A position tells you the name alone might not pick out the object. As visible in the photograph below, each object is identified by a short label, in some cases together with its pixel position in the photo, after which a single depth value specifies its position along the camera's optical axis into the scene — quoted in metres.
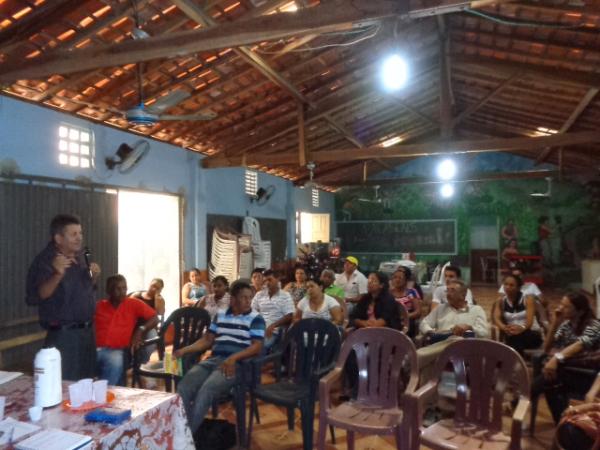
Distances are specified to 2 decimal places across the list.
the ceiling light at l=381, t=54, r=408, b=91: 3.54
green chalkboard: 13.56
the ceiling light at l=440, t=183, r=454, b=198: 11.95
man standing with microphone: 2.60
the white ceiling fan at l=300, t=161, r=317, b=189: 7.23
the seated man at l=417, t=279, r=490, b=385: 4.02
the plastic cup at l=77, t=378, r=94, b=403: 1.81
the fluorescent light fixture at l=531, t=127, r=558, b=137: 9.66
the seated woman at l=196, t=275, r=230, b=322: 4.91
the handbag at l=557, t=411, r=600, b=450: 2.02
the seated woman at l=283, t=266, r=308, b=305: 5.79
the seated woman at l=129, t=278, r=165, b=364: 4.95
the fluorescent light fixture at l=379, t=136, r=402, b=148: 11.37
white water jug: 1.79
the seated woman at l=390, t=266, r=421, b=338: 4.90
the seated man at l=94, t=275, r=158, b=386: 3.55
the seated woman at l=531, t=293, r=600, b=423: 3.21
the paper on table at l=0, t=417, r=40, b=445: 1.52
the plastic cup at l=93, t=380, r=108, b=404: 1.84
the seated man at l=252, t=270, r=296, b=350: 4.55
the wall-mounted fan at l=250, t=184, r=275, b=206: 9.10
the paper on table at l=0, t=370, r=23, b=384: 2.13
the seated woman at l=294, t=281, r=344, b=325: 4.39
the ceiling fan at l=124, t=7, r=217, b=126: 3.67
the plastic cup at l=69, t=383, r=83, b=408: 1.77
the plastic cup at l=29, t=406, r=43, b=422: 1.68
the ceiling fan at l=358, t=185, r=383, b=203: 13.30
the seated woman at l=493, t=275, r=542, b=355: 4.35
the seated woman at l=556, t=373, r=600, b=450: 2.05
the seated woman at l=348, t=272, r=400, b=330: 4.20
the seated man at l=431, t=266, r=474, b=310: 4.75
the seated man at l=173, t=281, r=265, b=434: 3.01
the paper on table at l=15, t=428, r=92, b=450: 1.44
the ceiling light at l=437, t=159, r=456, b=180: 9.07
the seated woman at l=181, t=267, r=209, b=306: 6.00
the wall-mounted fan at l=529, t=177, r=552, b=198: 10.61
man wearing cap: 6.01
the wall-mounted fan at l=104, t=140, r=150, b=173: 5.41
